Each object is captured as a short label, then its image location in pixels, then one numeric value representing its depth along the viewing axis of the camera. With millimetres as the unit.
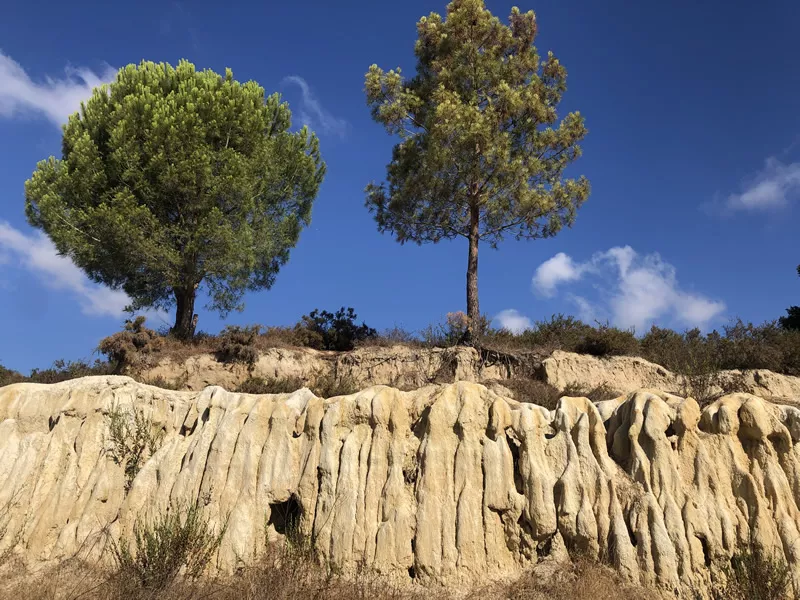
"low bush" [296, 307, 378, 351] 25228
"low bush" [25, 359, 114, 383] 21094
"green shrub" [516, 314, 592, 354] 22531
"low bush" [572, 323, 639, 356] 21547
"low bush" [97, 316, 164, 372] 21172
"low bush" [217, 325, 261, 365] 21984
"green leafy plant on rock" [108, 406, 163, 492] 11828
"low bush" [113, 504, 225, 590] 9062
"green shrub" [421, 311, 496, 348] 22984
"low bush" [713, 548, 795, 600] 8703
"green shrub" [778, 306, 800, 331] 28277
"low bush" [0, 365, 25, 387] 22328
